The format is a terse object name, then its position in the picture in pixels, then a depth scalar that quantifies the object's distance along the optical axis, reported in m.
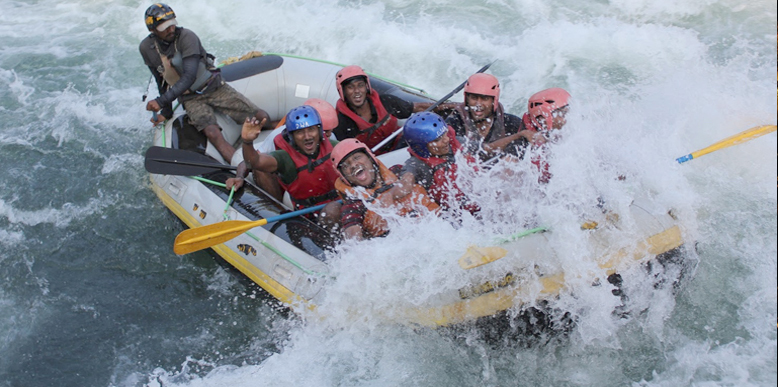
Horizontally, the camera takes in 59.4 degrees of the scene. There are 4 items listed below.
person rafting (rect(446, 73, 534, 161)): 4.88
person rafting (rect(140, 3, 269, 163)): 5.64
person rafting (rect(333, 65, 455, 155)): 5.31
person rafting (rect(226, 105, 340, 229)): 4.72
